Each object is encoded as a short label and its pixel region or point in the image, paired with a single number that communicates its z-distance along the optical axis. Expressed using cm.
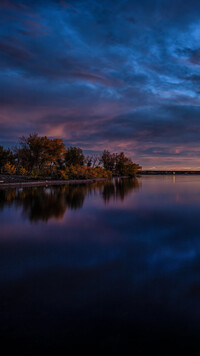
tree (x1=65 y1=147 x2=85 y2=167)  5414
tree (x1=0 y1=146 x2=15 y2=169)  5562
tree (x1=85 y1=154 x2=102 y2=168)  6759
